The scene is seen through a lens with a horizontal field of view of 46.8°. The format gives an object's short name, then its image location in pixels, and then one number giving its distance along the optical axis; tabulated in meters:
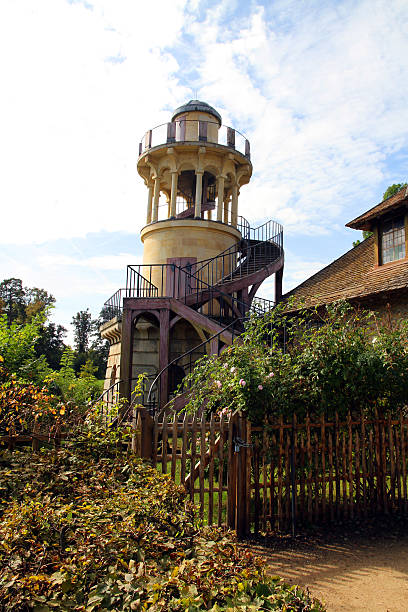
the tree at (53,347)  45.19
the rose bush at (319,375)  6.46
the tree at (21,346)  8.01
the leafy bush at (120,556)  2.26
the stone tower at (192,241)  18.17
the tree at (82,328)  70.38
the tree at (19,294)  58.26
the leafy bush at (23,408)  5.21
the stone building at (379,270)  12.40
